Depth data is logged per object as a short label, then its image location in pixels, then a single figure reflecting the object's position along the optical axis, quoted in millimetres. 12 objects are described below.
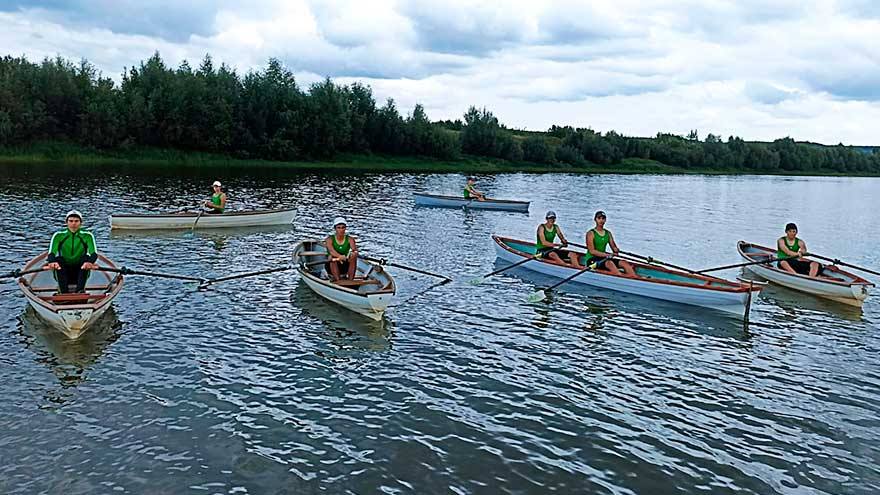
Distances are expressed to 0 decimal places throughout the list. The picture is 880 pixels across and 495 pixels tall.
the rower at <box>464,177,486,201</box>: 44094
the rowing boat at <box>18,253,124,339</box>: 13289
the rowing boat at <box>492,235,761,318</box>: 17766
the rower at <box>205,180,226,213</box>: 30641
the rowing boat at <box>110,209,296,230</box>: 28906
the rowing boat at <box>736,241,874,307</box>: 19219
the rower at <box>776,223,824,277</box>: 21844
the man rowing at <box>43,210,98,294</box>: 15023
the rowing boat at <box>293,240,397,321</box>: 15805
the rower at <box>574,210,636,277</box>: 20922
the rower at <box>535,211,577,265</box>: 23141
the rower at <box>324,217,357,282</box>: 18281
